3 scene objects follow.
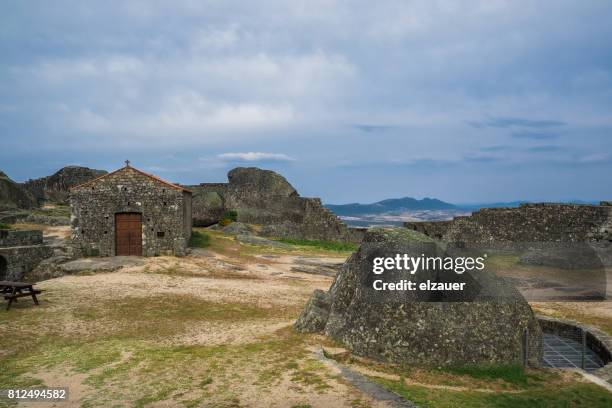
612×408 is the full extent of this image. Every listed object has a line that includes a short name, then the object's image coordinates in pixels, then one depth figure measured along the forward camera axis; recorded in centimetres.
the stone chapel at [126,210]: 2402
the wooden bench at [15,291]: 1383
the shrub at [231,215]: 4170
